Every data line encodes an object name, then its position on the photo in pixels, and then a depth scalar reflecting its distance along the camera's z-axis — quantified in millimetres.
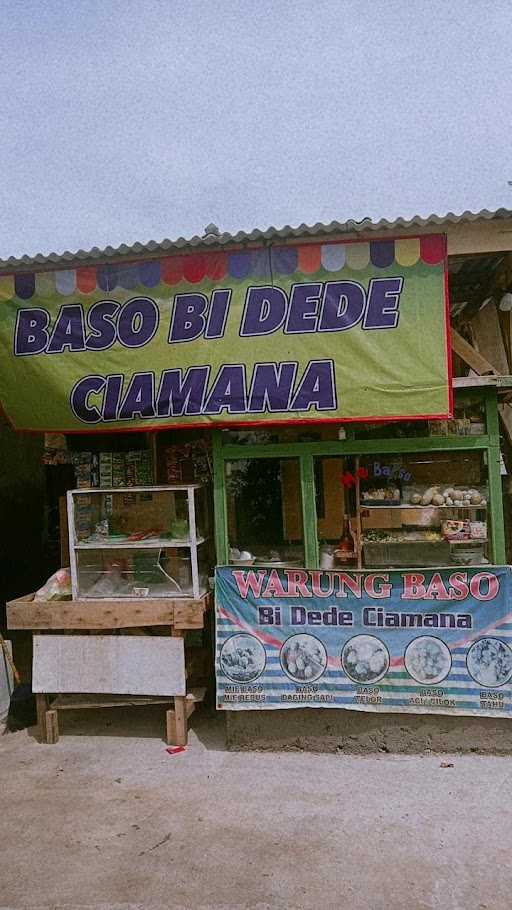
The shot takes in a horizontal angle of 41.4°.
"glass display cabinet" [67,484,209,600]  6496
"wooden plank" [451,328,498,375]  6207
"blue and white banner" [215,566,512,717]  5824
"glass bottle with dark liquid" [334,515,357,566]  6367
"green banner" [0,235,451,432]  5848
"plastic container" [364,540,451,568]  6340
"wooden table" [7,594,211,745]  6230
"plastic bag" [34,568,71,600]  6617
